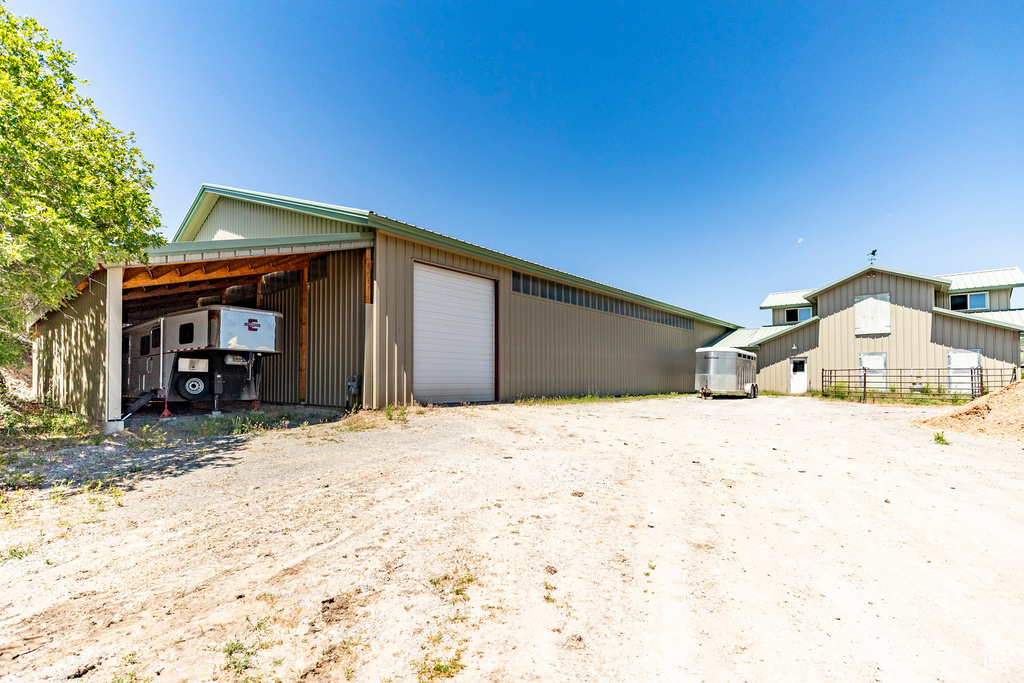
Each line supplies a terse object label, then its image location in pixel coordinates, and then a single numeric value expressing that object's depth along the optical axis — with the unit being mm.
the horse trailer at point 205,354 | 10539
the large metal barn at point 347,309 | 10109
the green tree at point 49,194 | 7480
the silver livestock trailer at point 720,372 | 23109
